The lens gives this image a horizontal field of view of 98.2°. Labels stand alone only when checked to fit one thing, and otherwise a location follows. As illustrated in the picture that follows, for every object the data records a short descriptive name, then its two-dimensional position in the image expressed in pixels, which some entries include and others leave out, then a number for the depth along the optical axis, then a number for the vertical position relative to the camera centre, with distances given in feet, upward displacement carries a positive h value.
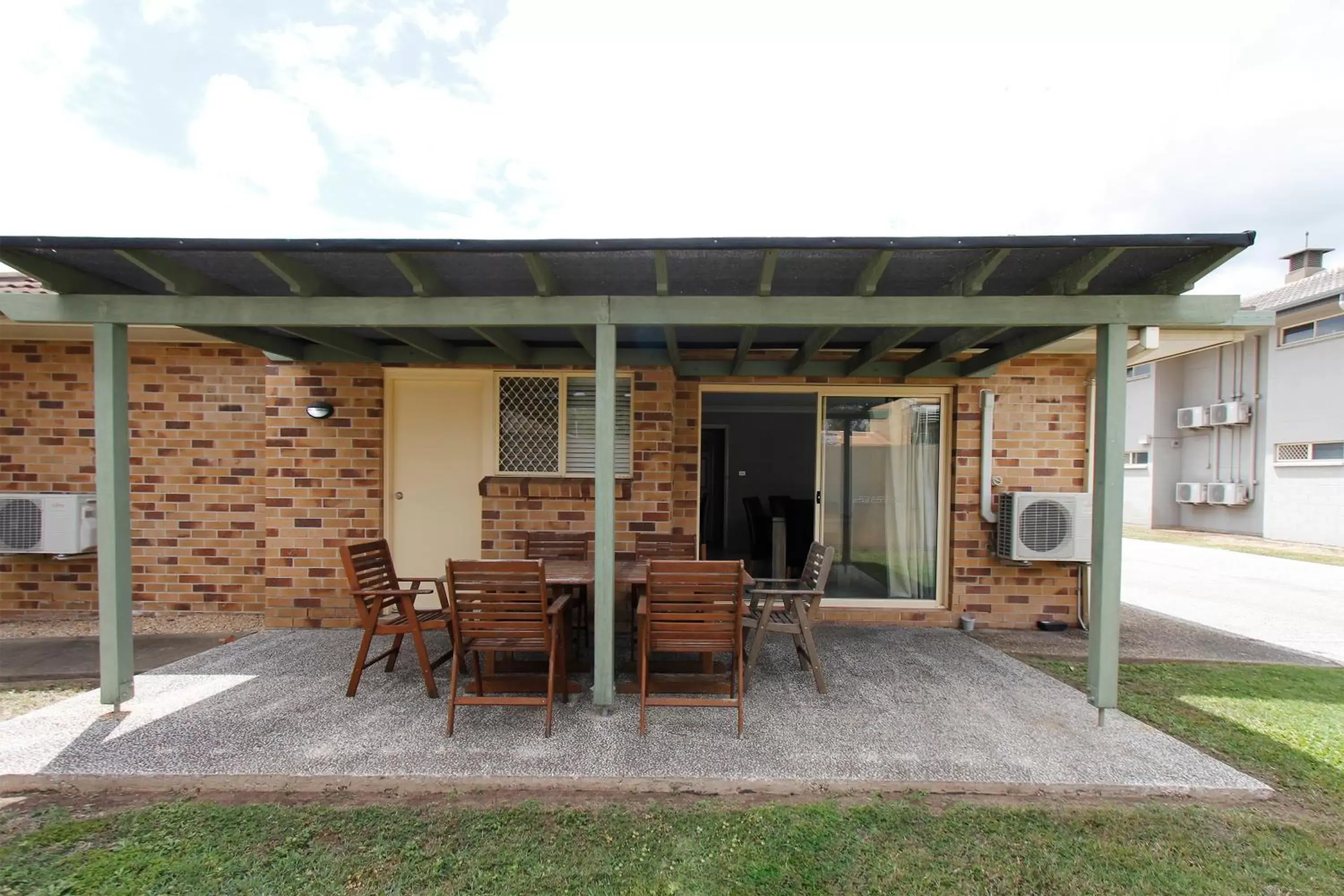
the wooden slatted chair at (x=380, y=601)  10.79 -3.07
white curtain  17.02 -1.54
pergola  8.89 +2.49
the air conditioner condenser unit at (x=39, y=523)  15.53 -2.34
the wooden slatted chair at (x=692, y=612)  9.44 -2.81
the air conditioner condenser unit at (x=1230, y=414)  41.45 +2.41
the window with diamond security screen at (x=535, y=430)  15.67 +0.28
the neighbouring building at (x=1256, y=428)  36.40 +1.40
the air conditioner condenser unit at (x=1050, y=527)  15.38 -2.16
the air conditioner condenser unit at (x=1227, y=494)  41.83 -3.40
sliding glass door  16.99 -1.50
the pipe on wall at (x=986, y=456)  16.22 -0.31
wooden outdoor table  10.98 -4.55
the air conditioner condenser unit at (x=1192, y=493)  44.34 -3.62
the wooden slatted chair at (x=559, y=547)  14.07 -2.62
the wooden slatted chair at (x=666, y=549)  13.66 -2.54
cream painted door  15.98 -0.77
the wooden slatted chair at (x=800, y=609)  11.28 -3.37
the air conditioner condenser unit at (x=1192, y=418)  44.29 +2.22
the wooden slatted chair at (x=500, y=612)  9.46 -2.85
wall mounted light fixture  15.12 +0.73
